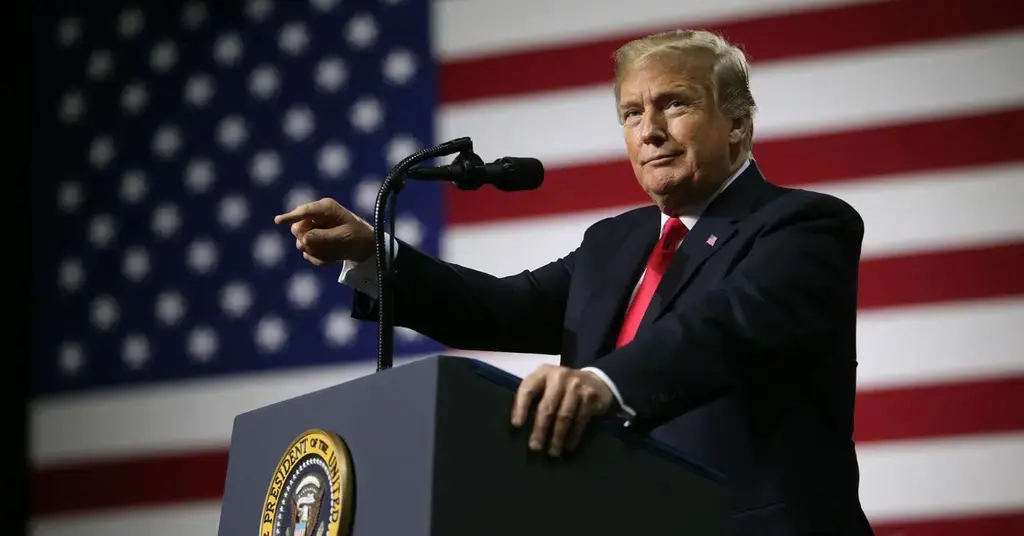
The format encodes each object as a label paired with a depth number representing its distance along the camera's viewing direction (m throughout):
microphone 5.43
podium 5.10
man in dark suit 5.35
